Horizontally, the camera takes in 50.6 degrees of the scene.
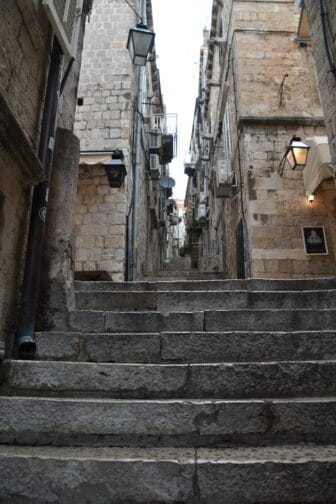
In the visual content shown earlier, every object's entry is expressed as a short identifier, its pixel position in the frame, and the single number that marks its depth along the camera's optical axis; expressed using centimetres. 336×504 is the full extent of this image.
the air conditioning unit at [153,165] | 1265
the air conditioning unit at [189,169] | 2481
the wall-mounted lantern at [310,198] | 772
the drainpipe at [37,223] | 276
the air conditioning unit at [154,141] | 1252
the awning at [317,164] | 642
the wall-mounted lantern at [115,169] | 729
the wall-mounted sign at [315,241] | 752
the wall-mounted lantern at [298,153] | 688
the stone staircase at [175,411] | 183
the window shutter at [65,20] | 324
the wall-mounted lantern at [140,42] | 667
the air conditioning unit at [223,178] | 915
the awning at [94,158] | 771
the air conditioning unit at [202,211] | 1798
